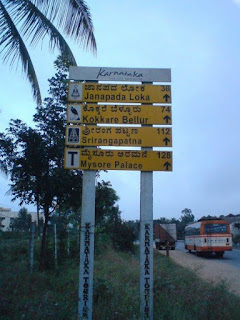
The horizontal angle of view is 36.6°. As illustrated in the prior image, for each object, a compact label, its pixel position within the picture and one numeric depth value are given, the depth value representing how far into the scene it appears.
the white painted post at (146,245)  6.17
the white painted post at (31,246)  10.36
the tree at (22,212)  61.67
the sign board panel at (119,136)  6.68
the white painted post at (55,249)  12.00
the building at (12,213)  81.59
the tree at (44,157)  10.27
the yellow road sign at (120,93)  6.90
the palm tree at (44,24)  9.15
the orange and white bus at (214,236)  27.78
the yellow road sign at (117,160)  6.62
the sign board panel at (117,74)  6.99
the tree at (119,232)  23.97
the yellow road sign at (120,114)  6.79
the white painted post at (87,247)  6.15
